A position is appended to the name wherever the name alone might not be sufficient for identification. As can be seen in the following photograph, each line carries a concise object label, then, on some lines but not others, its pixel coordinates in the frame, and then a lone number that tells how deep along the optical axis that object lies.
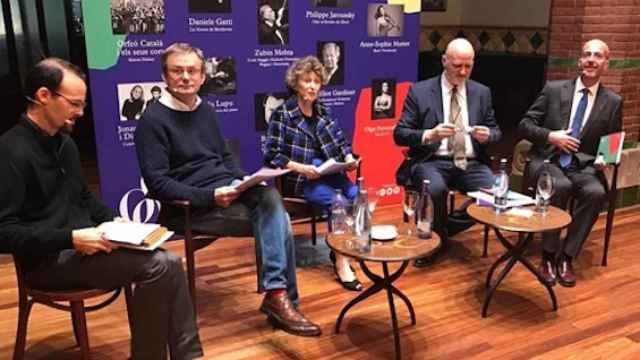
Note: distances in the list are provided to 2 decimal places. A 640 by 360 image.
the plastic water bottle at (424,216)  2.67
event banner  3.55
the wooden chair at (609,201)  3.60
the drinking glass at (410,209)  2.84
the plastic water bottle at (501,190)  3.03
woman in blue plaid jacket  3.30
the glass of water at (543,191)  3.01
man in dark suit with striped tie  3.54
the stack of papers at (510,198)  3.08
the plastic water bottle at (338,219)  2.70
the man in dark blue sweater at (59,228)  2.07
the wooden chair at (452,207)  3.62
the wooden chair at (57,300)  2.16
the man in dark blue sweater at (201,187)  2.73
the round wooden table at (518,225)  2.81
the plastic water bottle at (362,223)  2.52
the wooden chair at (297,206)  3.38
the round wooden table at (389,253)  2.43
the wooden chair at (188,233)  2.70
